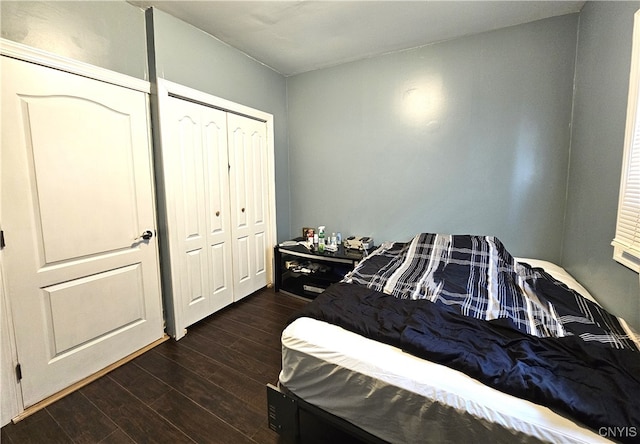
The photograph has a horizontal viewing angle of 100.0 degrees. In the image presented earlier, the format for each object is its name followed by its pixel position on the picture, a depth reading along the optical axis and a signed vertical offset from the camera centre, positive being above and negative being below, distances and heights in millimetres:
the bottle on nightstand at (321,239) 2966 -533
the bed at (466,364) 847 -651
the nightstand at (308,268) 2787 -865
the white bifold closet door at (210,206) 2186 -123
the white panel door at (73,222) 1481 -174
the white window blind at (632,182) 1275 +37
